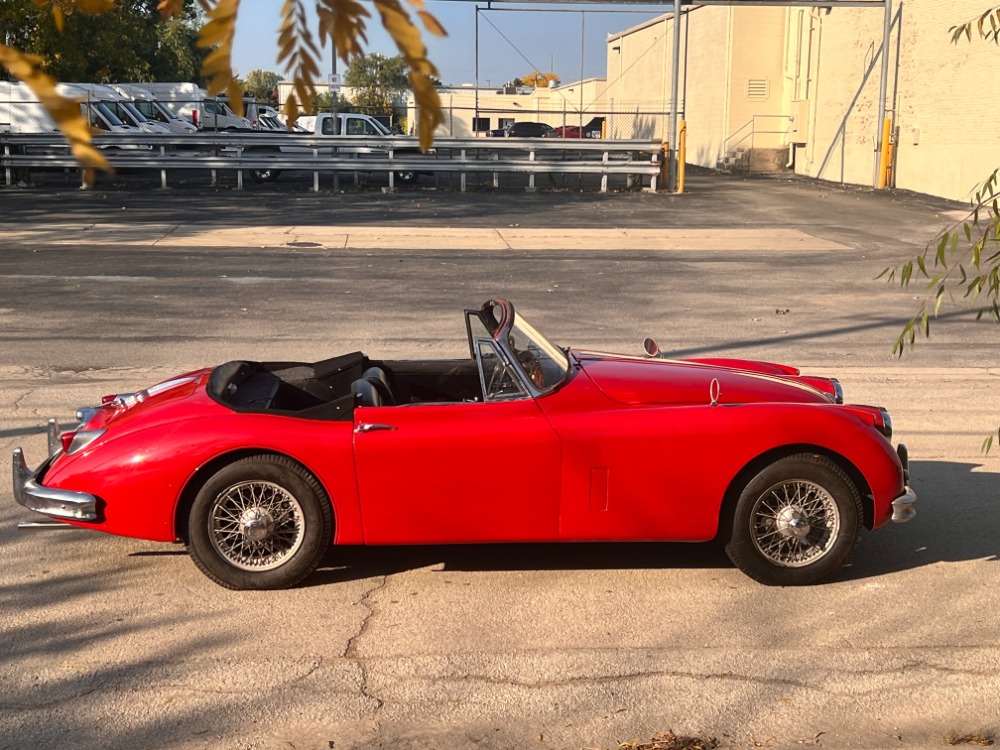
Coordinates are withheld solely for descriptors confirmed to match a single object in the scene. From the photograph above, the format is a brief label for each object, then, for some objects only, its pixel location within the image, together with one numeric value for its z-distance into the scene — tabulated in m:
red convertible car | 5.20
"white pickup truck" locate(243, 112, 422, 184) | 30.59
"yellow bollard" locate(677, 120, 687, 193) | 29.75
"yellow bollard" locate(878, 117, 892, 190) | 31.92
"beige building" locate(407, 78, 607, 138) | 64.50
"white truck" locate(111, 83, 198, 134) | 39.03
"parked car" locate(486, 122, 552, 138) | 49.93
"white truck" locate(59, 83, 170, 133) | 36.44
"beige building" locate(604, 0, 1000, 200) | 28.33
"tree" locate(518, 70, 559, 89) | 73.07
